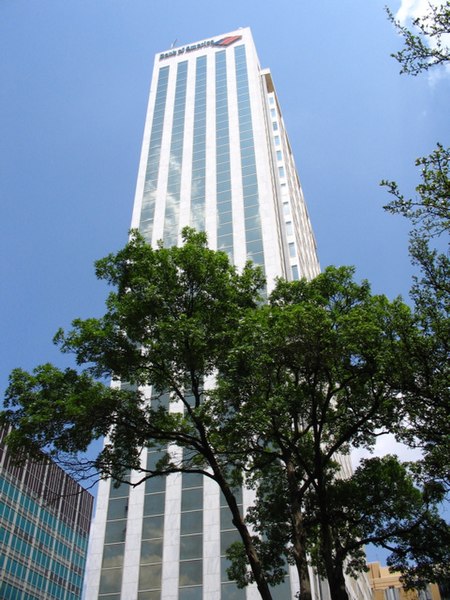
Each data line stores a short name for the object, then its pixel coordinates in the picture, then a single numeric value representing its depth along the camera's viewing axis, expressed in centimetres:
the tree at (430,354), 1295
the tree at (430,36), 1011
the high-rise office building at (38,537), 5891
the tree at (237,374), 1462
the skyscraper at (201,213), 2955
